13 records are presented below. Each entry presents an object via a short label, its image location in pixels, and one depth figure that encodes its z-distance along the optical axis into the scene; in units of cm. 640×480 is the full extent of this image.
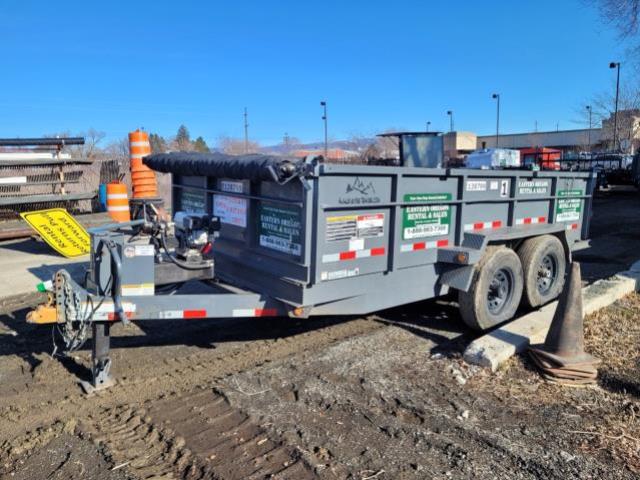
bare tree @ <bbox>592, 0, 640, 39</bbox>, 1480
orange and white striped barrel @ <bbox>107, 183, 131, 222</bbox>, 1020
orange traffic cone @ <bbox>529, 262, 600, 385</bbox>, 466
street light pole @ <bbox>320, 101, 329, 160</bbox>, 4981
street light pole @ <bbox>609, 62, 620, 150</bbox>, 3669
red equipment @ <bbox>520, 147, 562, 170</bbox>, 1427
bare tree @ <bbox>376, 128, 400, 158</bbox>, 3577
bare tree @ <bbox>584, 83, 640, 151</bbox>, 3922
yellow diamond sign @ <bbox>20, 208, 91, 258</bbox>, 935
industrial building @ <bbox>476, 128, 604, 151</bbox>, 6061
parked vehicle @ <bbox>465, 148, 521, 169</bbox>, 2416
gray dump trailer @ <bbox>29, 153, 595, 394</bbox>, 424
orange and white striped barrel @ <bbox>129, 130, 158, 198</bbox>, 1002
